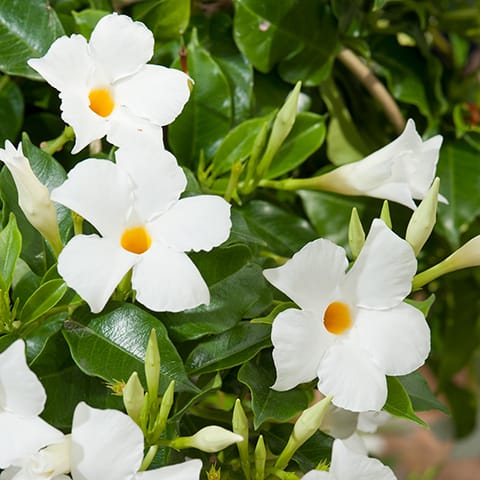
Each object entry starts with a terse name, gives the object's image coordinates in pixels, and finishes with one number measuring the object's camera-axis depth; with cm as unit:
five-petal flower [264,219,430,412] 64
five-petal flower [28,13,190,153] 66
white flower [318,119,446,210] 71
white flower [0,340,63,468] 61
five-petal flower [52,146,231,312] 62
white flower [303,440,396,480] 63
